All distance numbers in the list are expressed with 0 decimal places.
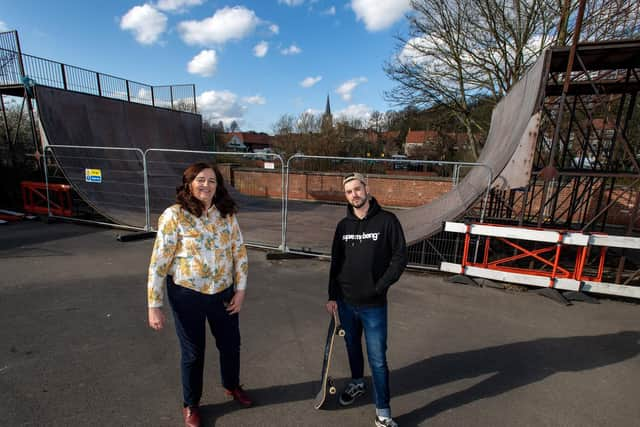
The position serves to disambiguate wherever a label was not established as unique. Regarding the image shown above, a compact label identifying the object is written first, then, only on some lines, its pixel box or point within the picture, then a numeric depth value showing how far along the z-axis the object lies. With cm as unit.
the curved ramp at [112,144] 830
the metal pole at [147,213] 682
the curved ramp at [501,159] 462
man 207
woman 193
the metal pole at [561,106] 434
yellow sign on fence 743
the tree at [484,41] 995
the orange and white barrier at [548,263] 430
